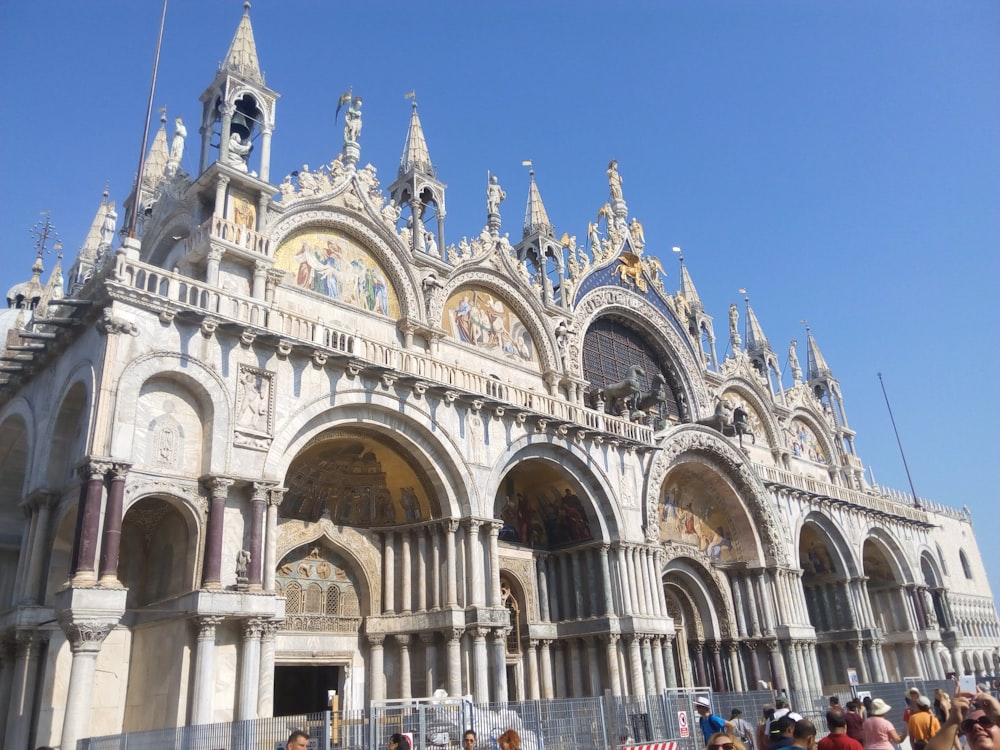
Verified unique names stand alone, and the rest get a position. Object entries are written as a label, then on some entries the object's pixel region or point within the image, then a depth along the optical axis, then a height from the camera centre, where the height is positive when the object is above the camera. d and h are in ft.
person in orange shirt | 26.68 -1.84
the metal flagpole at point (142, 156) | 45.93 +32.69
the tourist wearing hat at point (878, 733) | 22.97 -1.66
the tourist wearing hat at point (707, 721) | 35.88 -1.60
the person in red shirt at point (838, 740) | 18.22 -1.42
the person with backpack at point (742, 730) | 36.51 -2.15
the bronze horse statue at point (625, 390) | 80.59 +28.73
